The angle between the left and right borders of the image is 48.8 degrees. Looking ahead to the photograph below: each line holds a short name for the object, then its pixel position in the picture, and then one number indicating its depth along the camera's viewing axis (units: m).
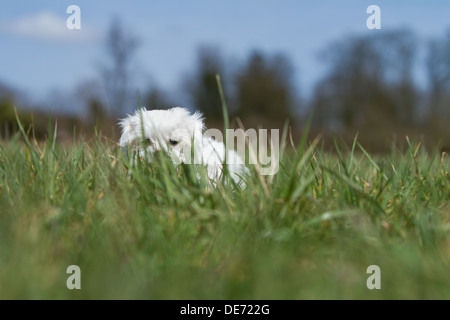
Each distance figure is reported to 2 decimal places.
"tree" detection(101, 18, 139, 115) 21.53
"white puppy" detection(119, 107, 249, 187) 3.84
